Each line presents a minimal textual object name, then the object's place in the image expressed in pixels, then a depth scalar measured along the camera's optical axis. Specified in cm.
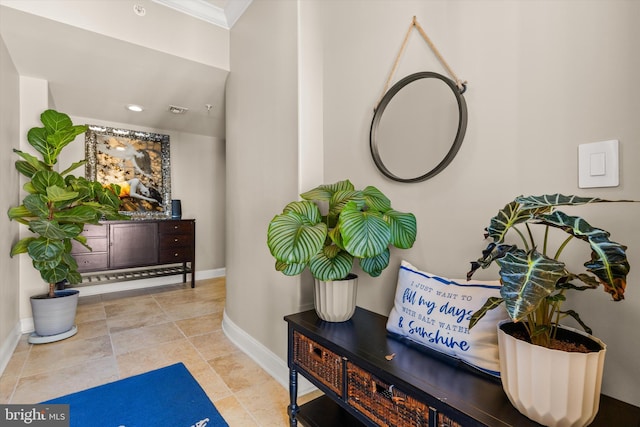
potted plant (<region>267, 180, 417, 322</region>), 110
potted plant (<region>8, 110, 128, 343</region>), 236
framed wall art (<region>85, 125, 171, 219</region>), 392
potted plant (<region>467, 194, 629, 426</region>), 66
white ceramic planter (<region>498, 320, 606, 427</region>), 69
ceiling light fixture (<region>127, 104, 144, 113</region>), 345
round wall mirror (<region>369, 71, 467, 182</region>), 129
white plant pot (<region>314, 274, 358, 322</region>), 142
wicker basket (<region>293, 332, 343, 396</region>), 124
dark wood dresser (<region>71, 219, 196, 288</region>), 349
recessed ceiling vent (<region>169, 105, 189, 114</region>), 349
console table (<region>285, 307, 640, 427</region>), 83
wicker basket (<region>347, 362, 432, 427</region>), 94
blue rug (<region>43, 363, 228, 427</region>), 158
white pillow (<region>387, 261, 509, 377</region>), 100
